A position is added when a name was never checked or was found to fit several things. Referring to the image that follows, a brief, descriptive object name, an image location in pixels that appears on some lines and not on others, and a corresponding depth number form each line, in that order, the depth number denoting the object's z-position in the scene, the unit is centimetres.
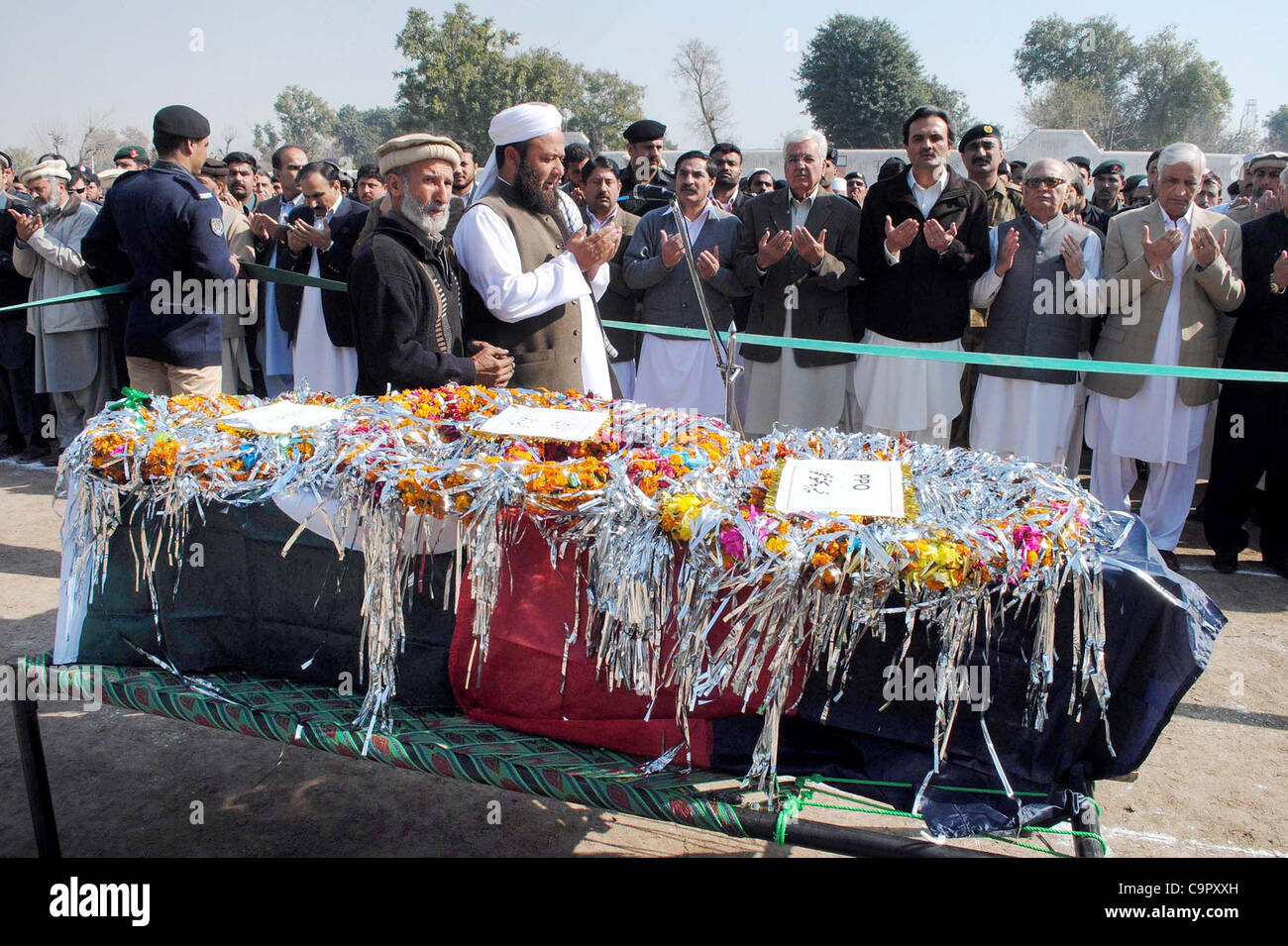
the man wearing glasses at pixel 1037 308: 475
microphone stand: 297
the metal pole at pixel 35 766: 239
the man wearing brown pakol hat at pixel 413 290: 303
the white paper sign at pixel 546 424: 242
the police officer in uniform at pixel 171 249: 433
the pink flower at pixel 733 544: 189
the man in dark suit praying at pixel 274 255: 643
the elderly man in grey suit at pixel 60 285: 639
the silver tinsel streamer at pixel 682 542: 184
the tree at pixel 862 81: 4734
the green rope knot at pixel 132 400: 273
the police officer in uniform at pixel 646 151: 695
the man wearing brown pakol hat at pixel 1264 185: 588
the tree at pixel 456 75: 4822
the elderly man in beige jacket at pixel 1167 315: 455
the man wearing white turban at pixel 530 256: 325
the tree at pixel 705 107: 4444
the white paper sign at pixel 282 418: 258
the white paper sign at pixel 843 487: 197
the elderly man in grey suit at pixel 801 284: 515
